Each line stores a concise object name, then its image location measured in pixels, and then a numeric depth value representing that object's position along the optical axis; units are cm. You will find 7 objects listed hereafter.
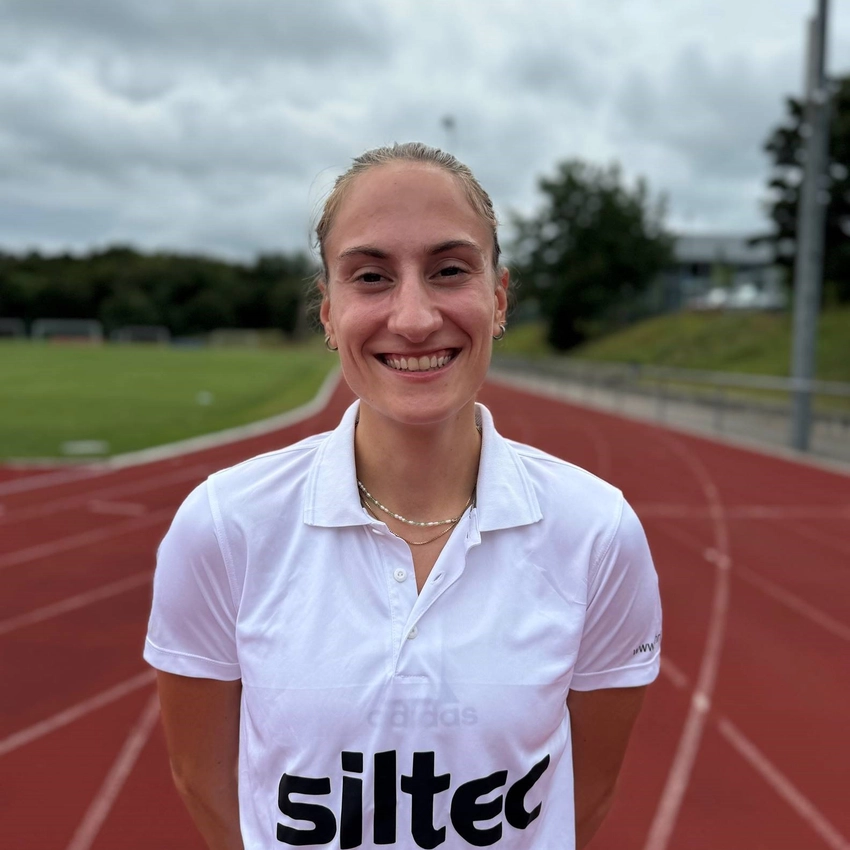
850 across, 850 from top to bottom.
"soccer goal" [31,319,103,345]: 8412
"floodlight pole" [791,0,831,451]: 1280
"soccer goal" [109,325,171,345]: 8769
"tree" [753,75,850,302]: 2645
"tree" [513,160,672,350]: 4866
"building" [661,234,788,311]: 4344
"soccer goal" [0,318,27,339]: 8600
